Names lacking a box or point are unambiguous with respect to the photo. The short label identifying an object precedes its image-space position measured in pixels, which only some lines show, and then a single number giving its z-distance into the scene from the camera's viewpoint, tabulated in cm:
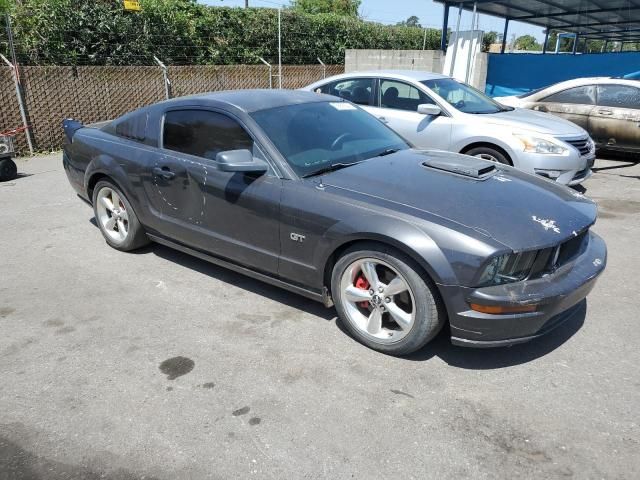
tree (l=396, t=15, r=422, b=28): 2366
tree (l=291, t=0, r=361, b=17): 4195
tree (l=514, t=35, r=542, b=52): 7714
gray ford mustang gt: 290
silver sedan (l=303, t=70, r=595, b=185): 620
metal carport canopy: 1533
